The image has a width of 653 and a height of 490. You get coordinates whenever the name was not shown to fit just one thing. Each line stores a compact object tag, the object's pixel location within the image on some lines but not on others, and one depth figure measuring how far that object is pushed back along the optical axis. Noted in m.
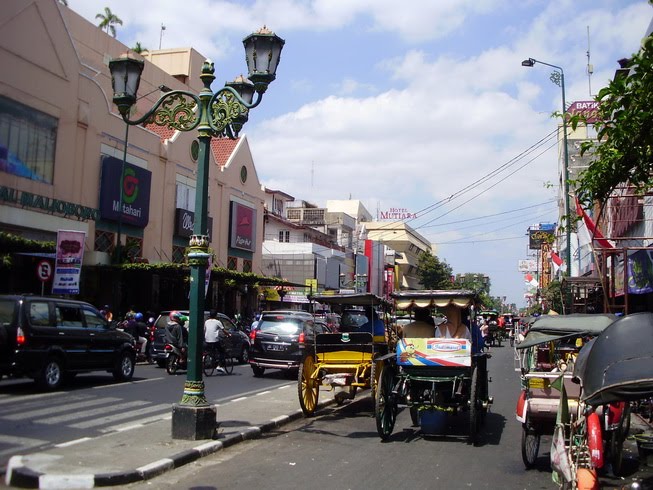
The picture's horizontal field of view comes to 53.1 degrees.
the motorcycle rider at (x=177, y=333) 18.38
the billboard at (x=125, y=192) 27.92
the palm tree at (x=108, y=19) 50.91
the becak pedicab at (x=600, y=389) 4.41
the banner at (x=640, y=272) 14.86
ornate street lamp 9.16
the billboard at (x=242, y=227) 40.69
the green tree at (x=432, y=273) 85.69
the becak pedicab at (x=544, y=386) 7.93
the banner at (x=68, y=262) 20.20
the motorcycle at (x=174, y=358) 18.38
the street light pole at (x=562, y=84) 23.27
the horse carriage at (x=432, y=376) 9.98
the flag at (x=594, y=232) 13.09
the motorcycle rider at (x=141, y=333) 22.60
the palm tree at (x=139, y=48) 52.49
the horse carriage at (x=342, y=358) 12.13
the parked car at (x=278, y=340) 18.25
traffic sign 20.23
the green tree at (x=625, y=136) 7.21
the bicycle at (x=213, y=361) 18.86
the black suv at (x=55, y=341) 13.00
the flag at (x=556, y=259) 34.90
